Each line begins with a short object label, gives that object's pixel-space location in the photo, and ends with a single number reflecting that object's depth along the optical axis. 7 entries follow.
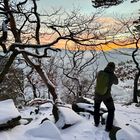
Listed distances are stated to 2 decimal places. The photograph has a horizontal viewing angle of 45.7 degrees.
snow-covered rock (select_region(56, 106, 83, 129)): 4.83
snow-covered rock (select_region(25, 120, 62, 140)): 4.26
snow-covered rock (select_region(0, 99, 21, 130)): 4.66
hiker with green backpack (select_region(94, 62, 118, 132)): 4.51
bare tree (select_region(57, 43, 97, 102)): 16.60
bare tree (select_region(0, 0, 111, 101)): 7.09
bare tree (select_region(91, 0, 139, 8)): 9.18
